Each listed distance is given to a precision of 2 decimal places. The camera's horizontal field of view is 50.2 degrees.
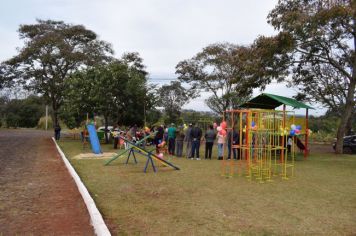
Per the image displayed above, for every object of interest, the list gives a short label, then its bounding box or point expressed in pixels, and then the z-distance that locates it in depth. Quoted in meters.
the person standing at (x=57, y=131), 32.63
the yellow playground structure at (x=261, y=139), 11.37
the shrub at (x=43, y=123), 63.23
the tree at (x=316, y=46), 16.36
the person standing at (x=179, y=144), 18.59
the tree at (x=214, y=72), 34.09
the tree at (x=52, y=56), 34.00
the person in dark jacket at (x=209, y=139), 16.88
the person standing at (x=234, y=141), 17.13
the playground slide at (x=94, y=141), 18.72
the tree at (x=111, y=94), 26.66
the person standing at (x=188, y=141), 17.42
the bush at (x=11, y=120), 63.56
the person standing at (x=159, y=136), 19.00
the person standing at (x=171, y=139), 19.08
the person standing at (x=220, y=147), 16.91
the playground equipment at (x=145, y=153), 12.68
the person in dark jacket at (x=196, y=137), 16.94
